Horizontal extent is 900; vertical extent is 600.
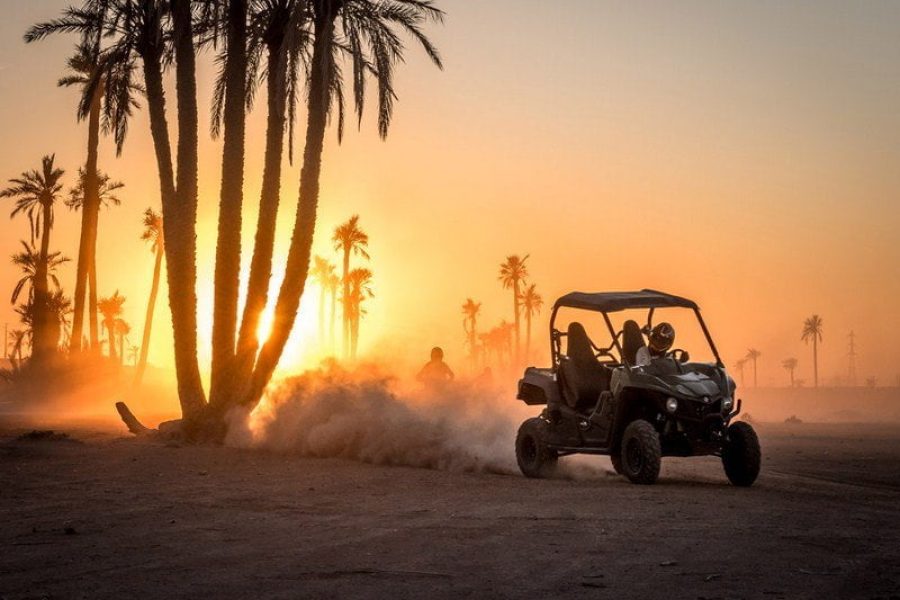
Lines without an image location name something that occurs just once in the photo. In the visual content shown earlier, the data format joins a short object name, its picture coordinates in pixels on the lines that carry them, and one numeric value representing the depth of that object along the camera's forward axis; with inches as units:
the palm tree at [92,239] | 2146.9
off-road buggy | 563.8
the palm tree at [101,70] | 953.7
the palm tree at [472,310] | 6151.6
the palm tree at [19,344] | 2791.3
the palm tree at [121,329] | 6846.0
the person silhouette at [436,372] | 826.8
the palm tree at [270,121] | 898.1
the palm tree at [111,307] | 5836.6
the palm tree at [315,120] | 895.1
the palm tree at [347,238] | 3506.4
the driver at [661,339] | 589.3
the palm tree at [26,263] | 2856.8
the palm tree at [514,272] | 4564.5
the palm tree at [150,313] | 2856.8
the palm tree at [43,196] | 2646.4
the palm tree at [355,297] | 3972.4
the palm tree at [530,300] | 5388.8
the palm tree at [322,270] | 4477.1
